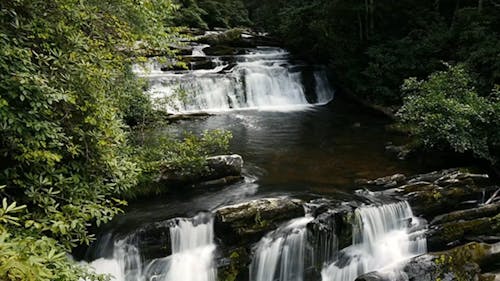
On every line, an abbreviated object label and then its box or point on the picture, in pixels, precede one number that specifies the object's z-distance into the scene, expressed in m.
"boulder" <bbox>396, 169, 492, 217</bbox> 7.71
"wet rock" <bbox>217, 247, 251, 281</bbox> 6.27
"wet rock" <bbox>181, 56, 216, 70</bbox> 18.72
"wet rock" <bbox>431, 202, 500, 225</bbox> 7.41
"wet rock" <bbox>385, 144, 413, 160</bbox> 10.48
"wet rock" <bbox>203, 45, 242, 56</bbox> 21.47
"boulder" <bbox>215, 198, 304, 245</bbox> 6.62
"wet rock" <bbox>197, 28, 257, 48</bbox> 23.11
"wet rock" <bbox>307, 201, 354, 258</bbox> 6.83
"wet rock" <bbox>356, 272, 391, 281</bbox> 6.22
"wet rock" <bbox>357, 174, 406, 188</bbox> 8.62
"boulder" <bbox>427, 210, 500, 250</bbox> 7.13
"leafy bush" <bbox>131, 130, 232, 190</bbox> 7.68
